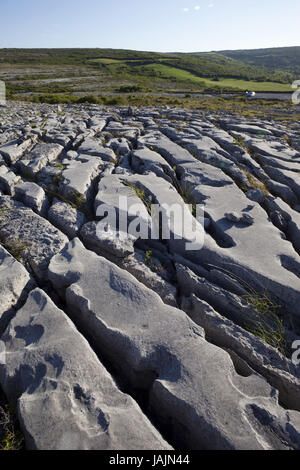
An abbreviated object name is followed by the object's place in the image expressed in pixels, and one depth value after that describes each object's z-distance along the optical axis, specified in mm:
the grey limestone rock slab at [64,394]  2025
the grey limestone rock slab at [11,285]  3115
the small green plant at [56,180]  6006
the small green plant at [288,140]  9523
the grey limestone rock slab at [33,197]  5113
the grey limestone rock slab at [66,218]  4520
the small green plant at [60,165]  6667
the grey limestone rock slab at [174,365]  2121
